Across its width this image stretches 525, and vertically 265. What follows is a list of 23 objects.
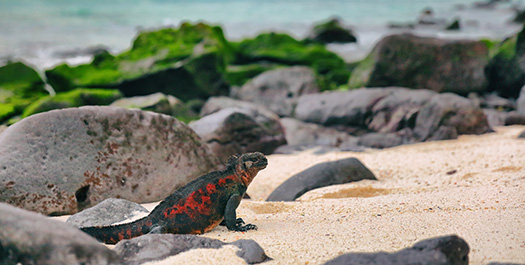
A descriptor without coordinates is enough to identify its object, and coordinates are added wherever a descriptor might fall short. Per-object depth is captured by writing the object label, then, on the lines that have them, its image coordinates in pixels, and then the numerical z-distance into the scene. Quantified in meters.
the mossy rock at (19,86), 16.19
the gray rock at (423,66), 19.00
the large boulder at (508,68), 18.95
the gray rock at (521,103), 16.92
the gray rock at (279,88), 19.59
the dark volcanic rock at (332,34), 45.37
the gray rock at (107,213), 6.75
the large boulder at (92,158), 7.89
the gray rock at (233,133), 13.43
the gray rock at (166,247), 5.30
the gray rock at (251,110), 14.92
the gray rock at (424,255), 4.71
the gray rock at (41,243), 4.40
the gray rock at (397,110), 15.38
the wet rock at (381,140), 14.55
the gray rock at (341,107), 16.52
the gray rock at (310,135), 15.52
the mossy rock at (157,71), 18.89
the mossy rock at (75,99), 15.07
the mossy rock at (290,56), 27.28
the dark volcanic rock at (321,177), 10.02
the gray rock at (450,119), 14.48
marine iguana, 6.34
